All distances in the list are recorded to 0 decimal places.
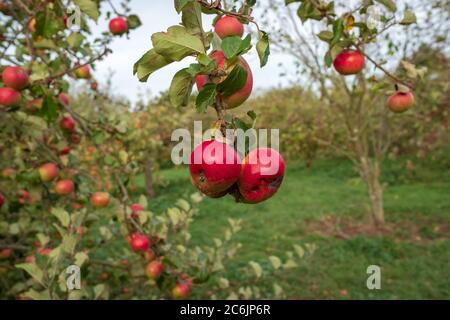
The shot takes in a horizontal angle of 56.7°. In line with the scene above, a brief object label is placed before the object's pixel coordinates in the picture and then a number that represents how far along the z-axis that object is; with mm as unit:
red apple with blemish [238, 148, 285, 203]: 686
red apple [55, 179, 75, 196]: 2076
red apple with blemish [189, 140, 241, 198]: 650
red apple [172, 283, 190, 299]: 2074
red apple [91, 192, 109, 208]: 2021
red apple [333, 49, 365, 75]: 1412
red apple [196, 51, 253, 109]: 664
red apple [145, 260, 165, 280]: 1985
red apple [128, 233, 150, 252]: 1938
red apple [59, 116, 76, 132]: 2205
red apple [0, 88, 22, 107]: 1575
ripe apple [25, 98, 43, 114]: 1874
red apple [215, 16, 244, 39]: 791
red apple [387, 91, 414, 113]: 1545
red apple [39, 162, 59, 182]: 1978
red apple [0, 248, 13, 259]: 2389
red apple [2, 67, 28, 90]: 1581
